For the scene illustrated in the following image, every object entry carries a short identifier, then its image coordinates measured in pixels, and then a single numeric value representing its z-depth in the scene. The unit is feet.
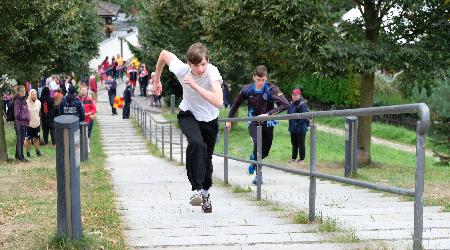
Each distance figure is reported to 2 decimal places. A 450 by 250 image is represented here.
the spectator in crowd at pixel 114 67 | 159.74
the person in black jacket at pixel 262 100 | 30.73
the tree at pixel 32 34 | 46.62
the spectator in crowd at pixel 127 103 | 107.04
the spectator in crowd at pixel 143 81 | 135.95
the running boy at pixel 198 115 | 20.71
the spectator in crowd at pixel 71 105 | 51.93
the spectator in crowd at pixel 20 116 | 52.31
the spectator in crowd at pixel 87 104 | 56.03
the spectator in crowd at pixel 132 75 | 144.05
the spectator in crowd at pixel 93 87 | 120.78
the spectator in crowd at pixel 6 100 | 90.48
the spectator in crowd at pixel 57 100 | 65.51
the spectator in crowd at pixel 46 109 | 67.67
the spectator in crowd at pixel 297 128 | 48.39
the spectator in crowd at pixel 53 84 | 96.13
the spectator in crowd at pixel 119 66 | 163.93
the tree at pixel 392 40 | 47.47
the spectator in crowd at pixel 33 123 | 56.39
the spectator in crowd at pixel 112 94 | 117.04
